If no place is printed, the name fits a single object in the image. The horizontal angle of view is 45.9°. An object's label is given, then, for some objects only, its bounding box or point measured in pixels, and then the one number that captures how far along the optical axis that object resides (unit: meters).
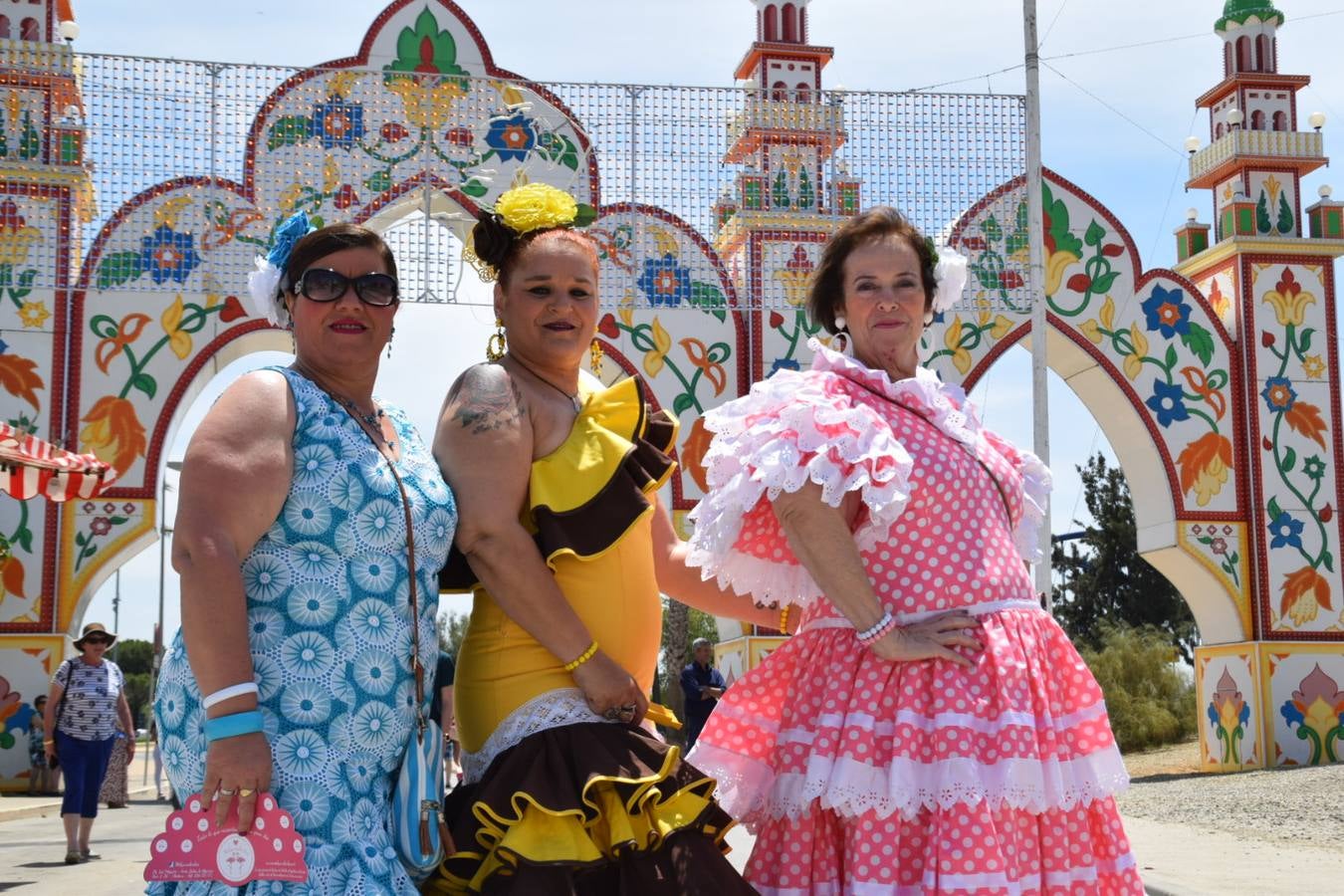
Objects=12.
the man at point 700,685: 11.38
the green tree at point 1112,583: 33.44
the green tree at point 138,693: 46.92
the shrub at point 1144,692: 20.25
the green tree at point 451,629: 30.73
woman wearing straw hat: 8.84
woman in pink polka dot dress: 3.02
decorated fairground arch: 11.31
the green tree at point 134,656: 54.94
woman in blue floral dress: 2.69
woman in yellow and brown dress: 2.90
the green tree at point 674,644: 23.83
